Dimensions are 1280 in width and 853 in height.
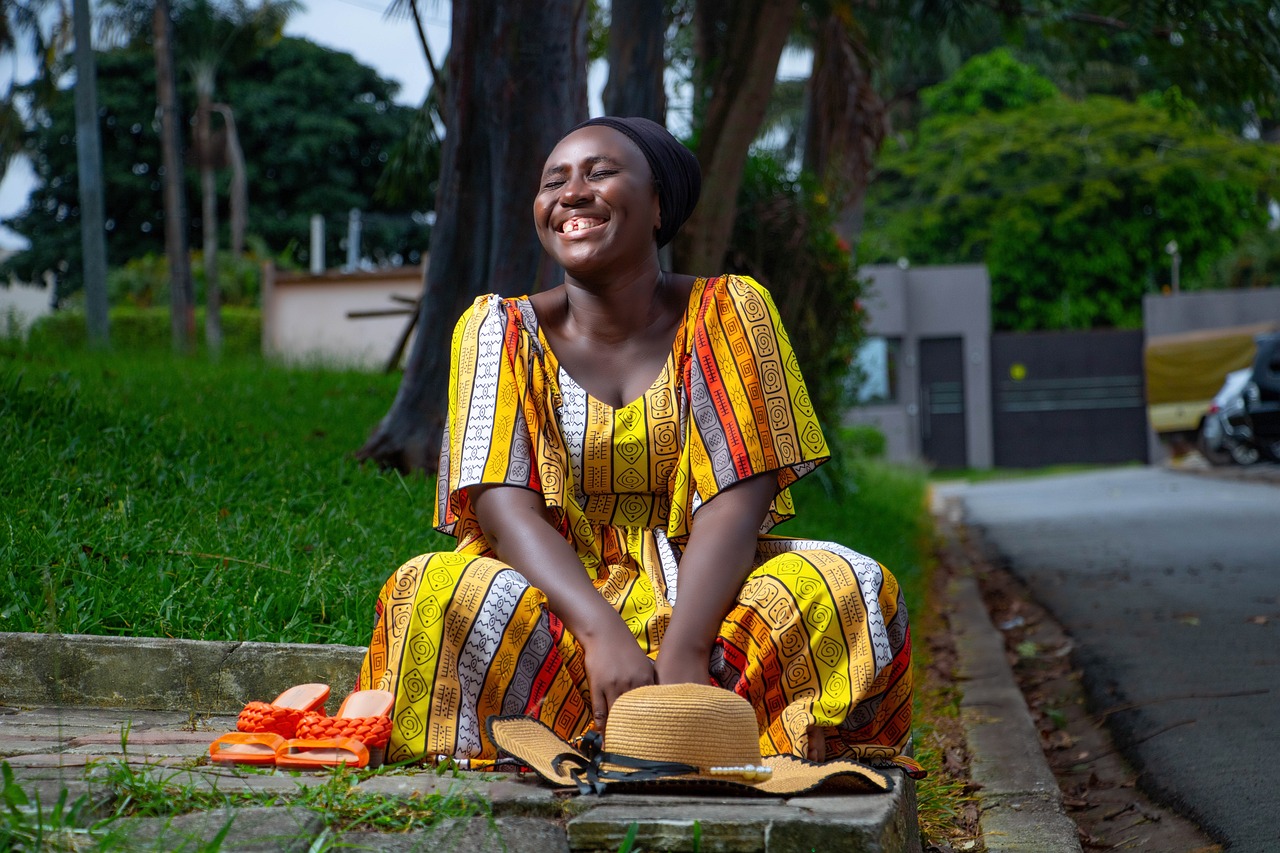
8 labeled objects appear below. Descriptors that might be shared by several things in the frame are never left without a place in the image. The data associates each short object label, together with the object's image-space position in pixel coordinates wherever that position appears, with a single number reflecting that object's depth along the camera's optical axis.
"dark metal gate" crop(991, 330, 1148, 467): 27.78
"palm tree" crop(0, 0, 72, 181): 18.66
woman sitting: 2.40
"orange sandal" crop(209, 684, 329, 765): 2.36
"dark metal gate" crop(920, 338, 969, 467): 28.70
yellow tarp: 22.28
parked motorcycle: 17.62
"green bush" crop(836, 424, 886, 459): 17.62
